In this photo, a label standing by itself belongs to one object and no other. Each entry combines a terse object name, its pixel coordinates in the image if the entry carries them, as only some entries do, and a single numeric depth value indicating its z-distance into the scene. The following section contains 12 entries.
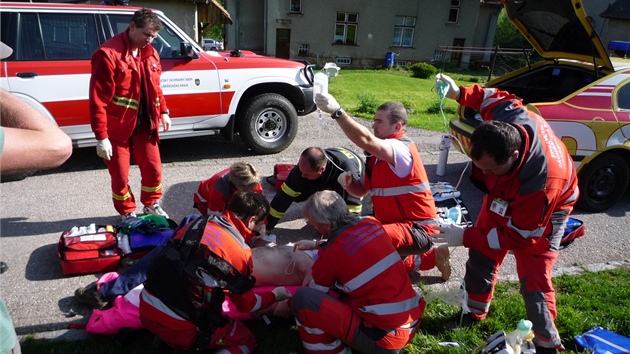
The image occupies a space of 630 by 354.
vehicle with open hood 5.00
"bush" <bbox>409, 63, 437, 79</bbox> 20.19
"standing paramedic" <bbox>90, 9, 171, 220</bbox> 4.00
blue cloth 3.17
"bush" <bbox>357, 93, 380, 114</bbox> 10.32
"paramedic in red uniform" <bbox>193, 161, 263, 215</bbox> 3.97
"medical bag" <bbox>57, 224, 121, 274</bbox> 3.60
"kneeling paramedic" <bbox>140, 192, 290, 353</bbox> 2.50
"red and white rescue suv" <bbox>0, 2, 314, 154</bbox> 5.28
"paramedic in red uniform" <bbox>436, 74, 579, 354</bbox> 2.62
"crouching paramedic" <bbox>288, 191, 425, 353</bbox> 2.63
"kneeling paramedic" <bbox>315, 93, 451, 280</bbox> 3.27
